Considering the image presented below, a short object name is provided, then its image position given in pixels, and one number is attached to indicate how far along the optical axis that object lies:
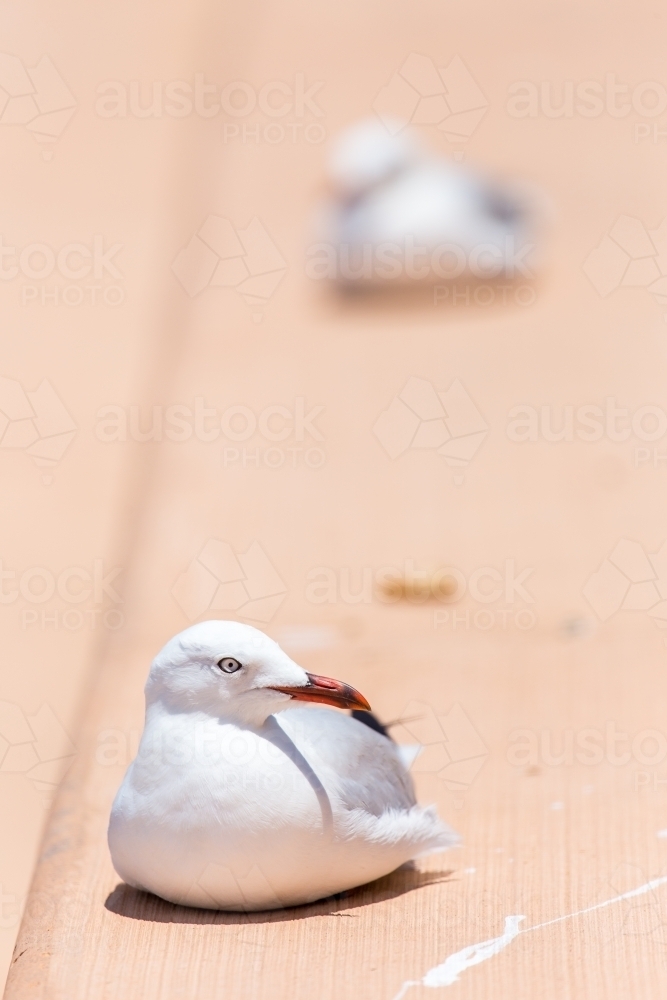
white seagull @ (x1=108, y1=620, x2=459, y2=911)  5.21
